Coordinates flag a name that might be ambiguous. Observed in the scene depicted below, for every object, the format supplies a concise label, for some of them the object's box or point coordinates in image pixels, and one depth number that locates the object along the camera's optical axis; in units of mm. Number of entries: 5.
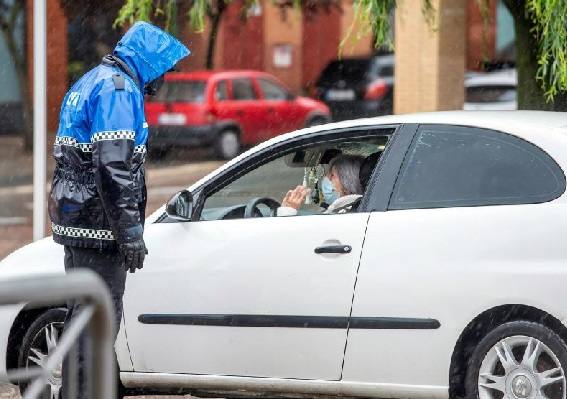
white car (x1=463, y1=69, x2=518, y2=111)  46594
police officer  11656
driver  13484
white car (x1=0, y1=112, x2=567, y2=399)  11789
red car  50031
